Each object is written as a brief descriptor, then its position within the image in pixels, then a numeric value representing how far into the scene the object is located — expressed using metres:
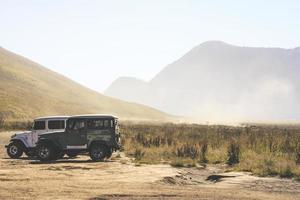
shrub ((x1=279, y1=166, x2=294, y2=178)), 19.67
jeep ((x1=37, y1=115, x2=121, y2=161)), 25.14
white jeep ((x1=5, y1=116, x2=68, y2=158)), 25.59
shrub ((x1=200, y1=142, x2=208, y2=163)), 25.52
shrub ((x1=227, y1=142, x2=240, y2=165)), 24.58
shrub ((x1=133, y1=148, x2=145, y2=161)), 26.88
